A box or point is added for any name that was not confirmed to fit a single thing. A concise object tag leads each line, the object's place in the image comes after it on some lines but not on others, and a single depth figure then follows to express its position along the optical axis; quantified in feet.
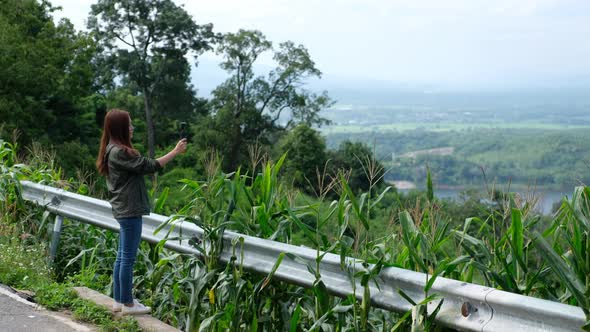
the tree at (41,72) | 142.51
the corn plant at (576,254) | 11.65
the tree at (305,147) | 210.59
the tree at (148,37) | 228.84
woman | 19.11
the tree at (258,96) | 236.02
